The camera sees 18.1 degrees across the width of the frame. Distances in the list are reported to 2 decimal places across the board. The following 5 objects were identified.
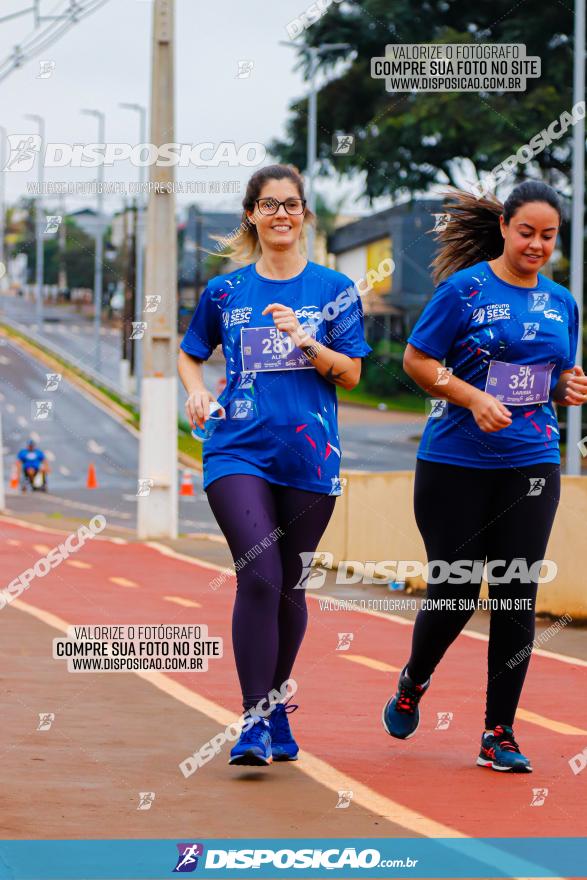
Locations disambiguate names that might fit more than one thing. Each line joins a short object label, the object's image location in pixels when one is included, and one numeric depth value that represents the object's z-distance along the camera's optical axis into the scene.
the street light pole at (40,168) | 15.93
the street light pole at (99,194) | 16.31
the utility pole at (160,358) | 21.28
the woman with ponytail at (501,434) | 6.30
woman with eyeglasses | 6.18
